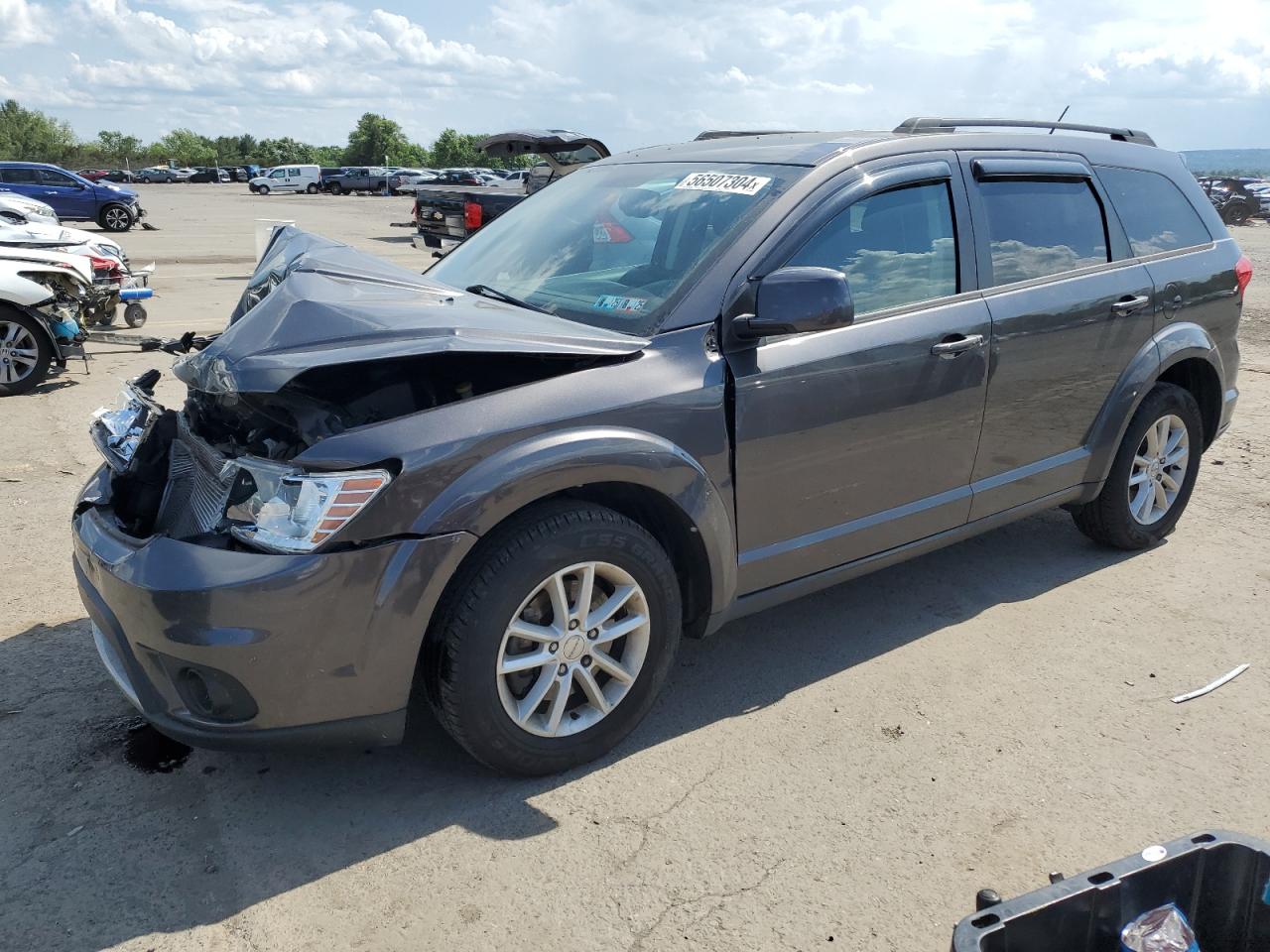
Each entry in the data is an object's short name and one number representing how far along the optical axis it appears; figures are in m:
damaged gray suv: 2.66
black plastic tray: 1.99
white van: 58.94
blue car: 28.48
